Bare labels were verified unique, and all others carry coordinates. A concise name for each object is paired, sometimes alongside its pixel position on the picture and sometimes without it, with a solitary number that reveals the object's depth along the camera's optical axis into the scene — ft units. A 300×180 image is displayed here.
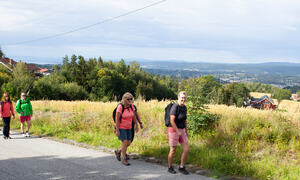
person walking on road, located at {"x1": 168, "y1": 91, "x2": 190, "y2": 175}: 18.67
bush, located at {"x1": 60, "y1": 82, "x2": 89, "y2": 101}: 217.56
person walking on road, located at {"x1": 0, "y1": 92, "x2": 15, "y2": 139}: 34.86
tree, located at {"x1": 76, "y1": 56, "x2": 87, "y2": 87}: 272.92
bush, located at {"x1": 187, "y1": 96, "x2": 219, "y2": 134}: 27.37
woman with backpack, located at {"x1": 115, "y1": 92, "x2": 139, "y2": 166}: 21.17
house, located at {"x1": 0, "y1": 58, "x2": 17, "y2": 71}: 343.28
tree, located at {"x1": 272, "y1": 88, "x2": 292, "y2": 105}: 376.97
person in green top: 35.14
